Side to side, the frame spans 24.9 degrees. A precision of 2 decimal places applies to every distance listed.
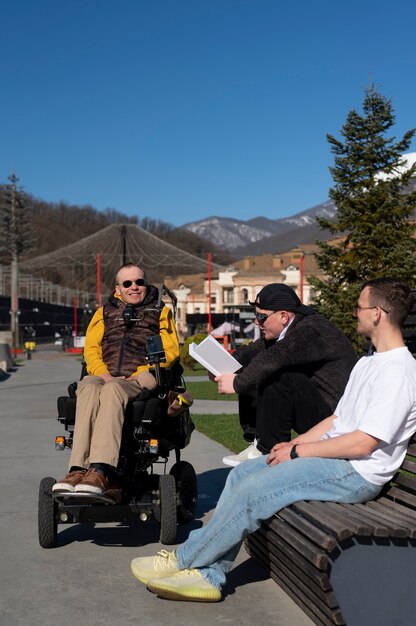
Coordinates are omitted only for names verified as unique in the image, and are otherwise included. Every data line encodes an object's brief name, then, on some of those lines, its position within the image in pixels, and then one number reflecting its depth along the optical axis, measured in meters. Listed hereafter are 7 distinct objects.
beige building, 112.91
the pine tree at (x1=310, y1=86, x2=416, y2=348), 32.34
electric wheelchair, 5.47
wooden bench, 3.65
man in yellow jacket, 5.39
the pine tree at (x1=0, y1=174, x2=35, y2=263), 102.44
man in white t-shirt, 4.05
